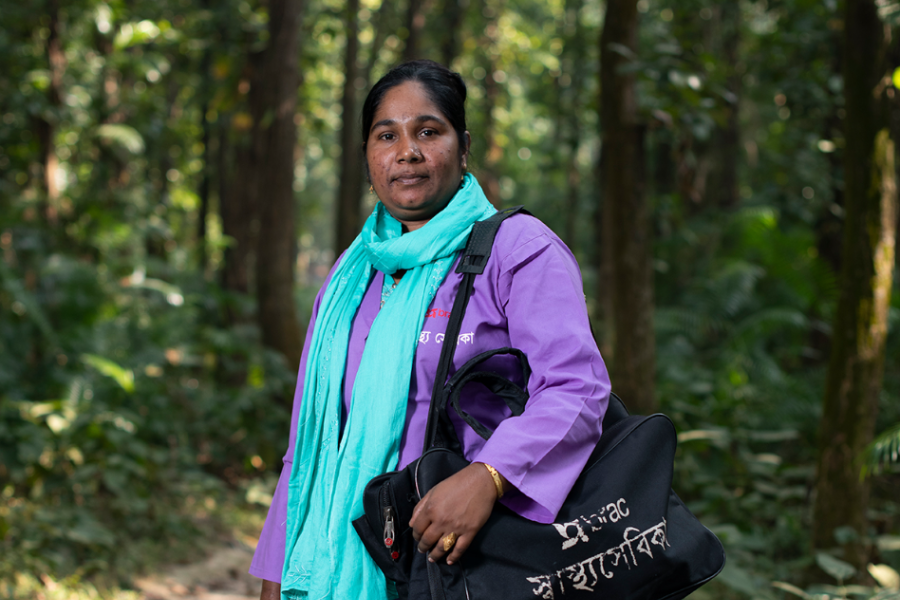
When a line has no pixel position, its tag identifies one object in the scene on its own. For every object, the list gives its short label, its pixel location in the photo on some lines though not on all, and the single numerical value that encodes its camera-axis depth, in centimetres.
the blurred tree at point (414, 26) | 1098
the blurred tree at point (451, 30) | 1259
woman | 140
